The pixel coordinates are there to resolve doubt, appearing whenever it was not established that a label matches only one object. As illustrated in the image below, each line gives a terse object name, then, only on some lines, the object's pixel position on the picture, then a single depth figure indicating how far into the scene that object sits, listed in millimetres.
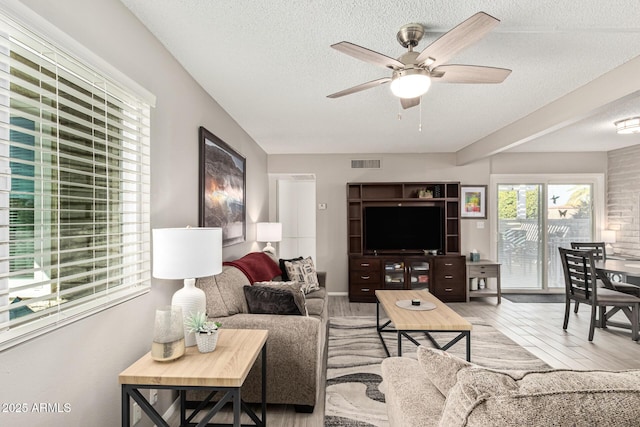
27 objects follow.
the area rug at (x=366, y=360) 2420
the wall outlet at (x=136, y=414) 1878
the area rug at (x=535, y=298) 5590
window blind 1216
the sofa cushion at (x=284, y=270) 4158
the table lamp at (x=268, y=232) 4918
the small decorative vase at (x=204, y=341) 1794
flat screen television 5781
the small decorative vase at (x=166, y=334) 1651
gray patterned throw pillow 4129
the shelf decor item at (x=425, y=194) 5855
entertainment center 5531
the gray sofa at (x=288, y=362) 2363
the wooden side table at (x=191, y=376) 1532
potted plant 1795
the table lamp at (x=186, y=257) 1822
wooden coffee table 2814
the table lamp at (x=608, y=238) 5816
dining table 3564
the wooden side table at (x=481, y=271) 5559
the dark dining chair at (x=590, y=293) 3764
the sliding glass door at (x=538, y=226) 6086
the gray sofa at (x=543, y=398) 798
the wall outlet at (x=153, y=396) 2084
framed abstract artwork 2947
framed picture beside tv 6066
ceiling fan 1729
